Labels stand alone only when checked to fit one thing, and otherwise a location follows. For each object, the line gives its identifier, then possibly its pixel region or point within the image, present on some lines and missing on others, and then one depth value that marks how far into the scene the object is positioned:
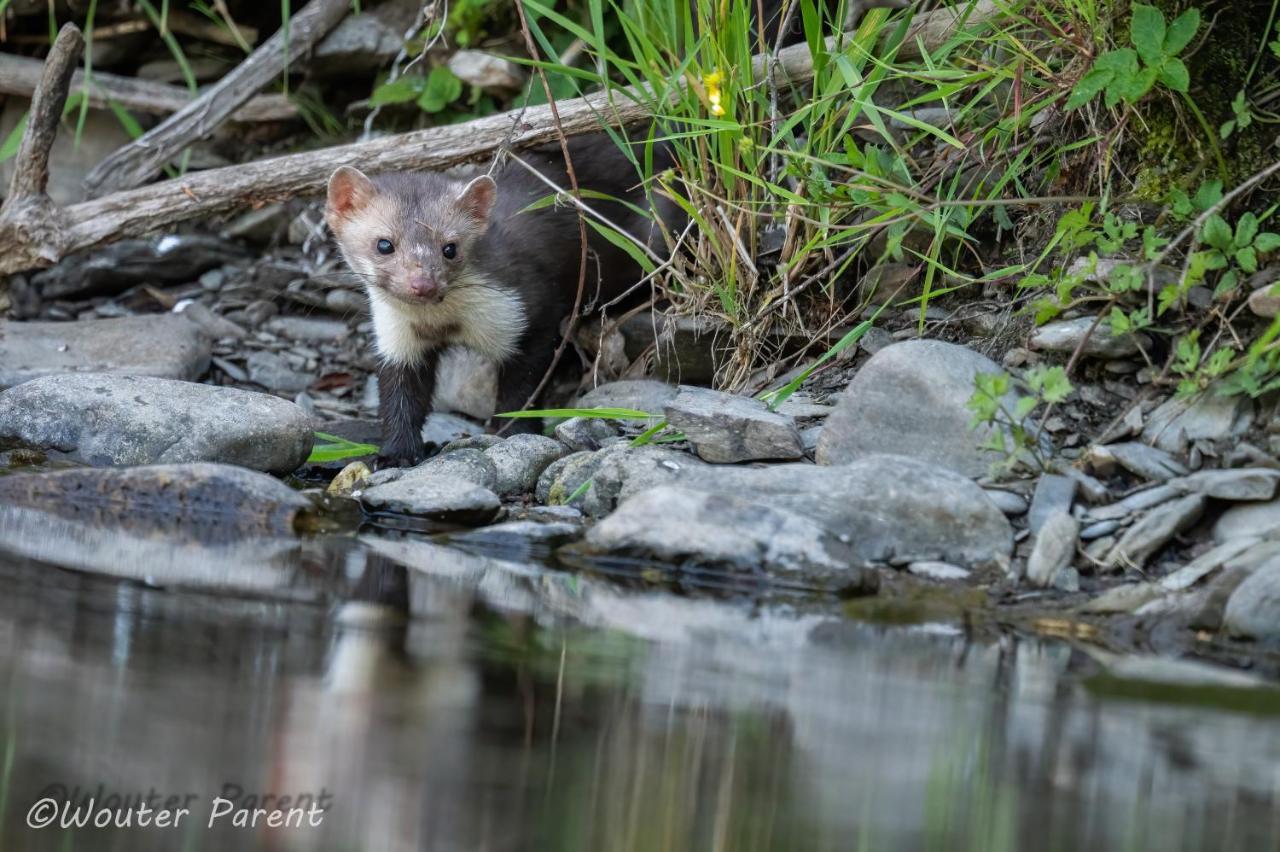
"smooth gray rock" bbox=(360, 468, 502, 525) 9.02
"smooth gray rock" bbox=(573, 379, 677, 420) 11.03
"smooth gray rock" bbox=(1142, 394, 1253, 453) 8.23
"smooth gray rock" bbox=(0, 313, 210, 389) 12.37
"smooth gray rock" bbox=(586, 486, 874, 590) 7.68
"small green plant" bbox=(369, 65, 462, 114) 14.42
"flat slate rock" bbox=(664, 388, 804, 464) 9.21
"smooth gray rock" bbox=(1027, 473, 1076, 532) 8.05
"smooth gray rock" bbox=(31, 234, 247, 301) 14.42
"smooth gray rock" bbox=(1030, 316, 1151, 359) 8.87
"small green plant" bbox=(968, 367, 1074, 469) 7.91
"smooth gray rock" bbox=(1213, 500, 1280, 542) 7.48
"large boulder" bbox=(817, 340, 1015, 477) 8.73
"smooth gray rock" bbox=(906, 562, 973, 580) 7.77
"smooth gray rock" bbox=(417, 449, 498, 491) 9.81
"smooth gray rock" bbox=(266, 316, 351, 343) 14.16
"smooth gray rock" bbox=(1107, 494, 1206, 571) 7.68
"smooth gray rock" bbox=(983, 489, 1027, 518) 8.24
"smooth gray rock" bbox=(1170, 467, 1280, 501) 7.58
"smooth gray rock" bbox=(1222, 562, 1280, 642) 6.70
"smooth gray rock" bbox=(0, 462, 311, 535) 8.56
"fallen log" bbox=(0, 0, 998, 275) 12.60
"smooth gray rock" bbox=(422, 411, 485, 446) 12.12
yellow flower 9.96
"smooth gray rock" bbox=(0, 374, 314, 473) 9.97
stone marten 11.73
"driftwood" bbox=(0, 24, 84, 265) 12.16
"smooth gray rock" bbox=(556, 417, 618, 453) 10.45
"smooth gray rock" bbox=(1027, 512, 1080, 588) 7.66
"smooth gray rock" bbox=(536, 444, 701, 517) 9.12
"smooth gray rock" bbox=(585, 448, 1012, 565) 7.92
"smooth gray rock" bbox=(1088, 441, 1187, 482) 8.16
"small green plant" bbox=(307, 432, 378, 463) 10.82
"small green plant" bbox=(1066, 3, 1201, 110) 8.42
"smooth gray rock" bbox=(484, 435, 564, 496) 9.91
